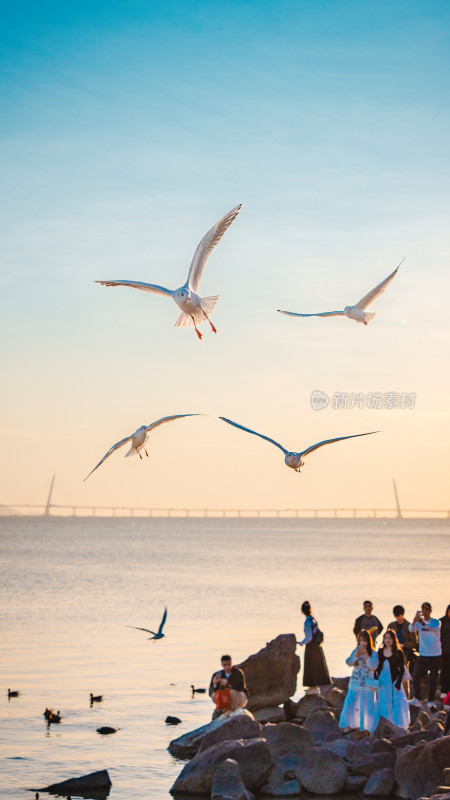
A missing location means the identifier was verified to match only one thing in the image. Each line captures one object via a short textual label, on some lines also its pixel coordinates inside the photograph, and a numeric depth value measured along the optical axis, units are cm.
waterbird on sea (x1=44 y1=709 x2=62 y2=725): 2339
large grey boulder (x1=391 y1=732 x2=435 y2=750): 1609
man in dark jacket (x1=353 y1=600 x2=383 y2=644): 1898
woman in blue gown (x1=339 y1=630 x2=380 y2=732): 1680
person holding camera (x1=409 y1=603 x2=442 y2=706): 1834
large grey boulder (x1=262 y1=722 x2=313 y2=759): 1723
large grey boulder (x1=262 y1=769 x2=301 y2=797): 1653
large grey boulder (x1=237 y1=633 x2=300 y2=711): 2034
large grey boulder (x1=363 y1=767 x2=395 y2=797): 1591
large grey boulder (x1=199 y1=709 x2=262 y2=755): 1719
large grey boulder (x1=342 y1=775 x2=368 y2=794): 1633
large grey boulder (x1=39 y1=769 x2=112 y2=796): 1795
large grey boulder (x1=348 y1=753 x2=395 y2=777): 1638
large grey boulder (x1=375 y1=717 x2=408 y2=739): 1702
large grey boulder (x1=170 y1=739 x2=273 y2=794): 1650
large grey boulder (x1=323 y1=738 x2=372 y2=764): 1683
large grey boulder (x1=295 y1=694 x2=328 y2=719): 1997
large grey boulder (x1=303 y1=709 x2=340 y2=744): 1762
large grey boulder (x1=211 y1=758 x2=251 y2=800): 1598
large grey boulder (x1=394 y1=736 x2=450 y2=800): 1498
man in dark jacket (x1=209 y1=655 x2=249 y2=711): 1700
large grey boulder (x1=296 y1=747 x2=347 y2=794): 1631
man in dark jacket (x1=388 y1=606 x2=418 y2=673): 1909
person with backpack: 2008
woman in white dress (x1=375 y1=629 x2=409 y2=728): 1647
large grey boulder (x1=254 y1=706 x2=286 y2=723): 1983
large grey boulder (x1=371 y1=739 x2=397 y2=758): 1653
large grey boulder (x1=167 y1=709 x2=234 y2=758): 1963
